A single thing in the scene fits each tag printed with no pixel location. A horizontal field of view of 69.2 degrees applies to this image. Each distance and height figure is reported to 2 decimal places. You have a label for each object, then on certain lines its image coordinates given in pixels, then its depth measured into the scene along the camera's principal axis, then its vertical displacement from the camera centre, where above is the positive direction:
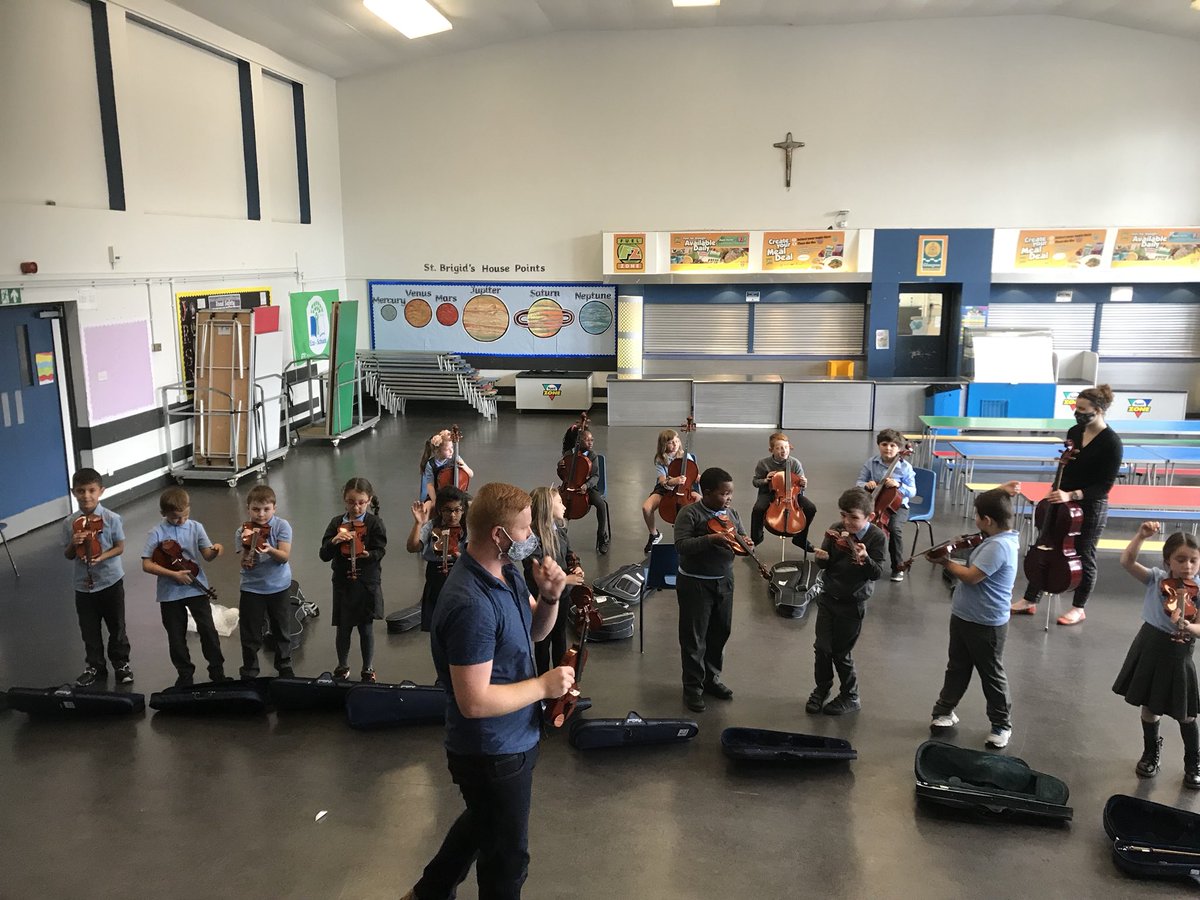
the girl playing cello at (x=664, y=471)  6.89 -1.26
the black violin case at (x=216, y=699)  4.91 -2.16
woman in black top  6.00 -1.06
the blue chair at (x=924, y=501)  7.47 -1.59
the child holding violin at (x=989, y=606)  4.40 -1.50
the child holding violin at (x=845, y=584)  4.68 -1.45
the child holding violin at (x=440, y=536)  5.02 -1.30
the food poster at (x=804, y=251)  13.85 +0.98
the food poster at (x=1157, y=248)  13.25 +0.99
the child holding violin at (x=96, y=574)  5.16 -1.56
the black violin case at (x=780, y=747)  4.33 -2.16
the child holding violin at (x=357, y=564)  5.05 -1.45
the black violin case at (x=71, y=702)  4.90 -2.18
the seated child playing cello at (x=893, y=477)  6.66 -1.25
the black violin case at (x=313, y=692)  4.92 -2.12
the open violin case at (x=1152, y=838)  3.56 -2.20
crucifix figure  13.91 +2.61
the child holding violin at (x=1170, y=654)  4.05 -1.60
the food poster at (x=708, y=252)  14.08 +0.99
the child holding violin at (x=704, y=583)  4.84 -1.51
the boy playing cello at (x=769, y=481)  6.96 -1.35
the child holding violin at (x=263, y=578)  5.00 -1.55
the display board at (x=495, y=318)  15.16 -0.09
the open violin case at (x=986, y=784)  3.92 -2.17
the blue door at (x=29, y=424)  8.30 -1.09
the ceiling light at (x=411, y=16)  11.65 +4.11
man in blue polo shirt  2.66 -1.14
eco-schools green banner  13.61 -0.16
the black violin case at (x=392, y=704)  4.75 -2.11
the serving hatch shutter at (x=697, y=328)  14.64 -0.25
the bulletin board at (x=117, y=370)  9.27 -0.63
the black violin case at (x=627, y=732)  4.52 -2.17
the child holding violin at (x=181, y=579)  5.02 -1.53
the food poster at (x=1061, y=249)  13.31 +0.98
